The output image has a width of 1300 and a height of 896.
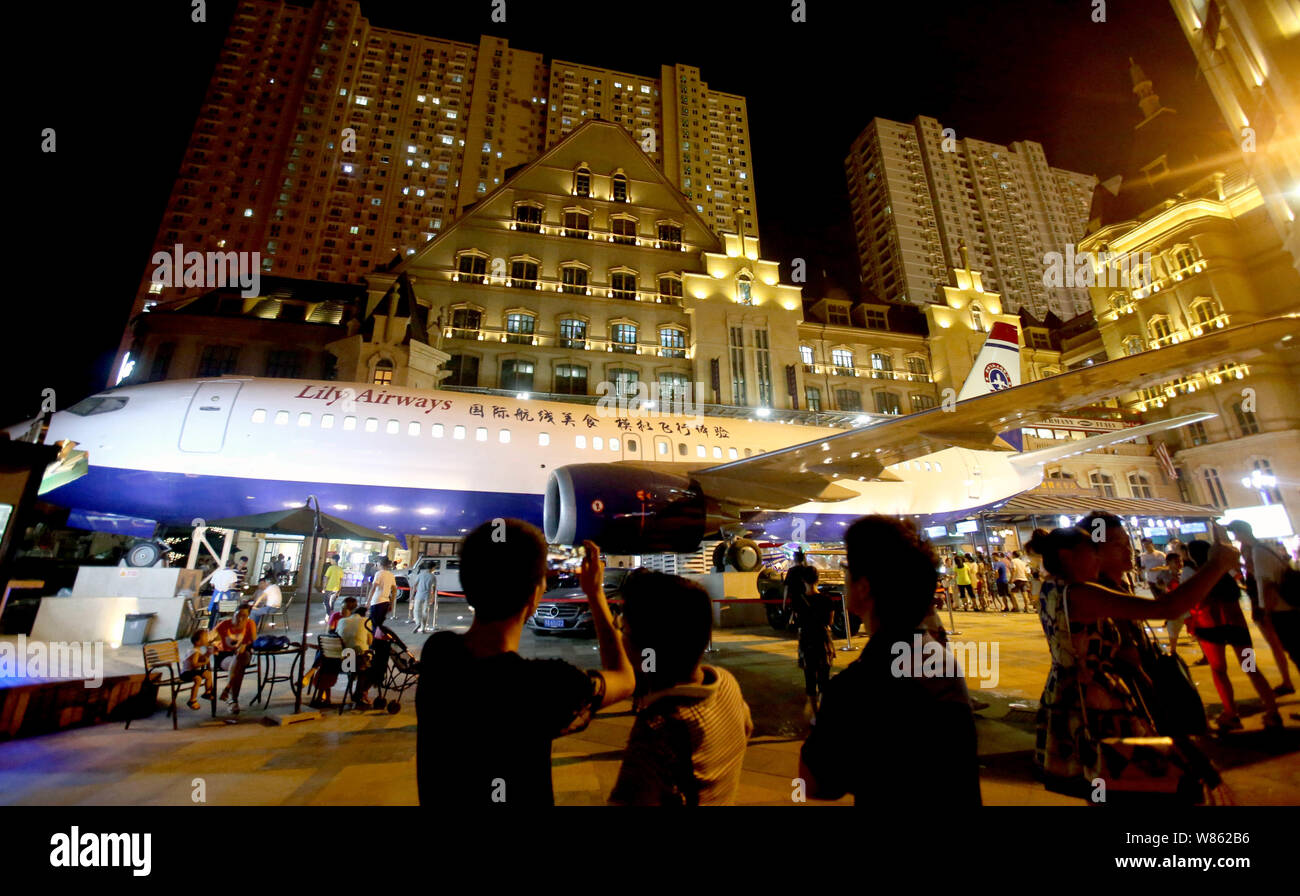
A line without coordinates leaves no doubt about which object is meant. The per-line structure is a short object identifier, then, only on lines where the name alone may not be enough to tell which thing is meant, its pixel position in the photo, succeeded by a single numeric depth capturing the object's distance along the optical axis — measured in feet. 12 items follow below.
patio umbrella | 25.43
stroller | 20.33
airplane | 25.17
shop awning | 57.47
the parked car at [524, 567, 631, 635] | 34.88
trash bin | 30.01
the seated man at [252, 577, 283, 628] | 30.46
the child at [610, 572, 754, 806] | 5.02
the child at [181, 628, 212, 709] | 19.73
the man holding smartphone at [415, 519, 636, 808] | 4.97
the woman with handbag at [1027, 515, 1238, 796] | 9.31
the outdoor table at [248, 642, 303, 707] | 20.35
